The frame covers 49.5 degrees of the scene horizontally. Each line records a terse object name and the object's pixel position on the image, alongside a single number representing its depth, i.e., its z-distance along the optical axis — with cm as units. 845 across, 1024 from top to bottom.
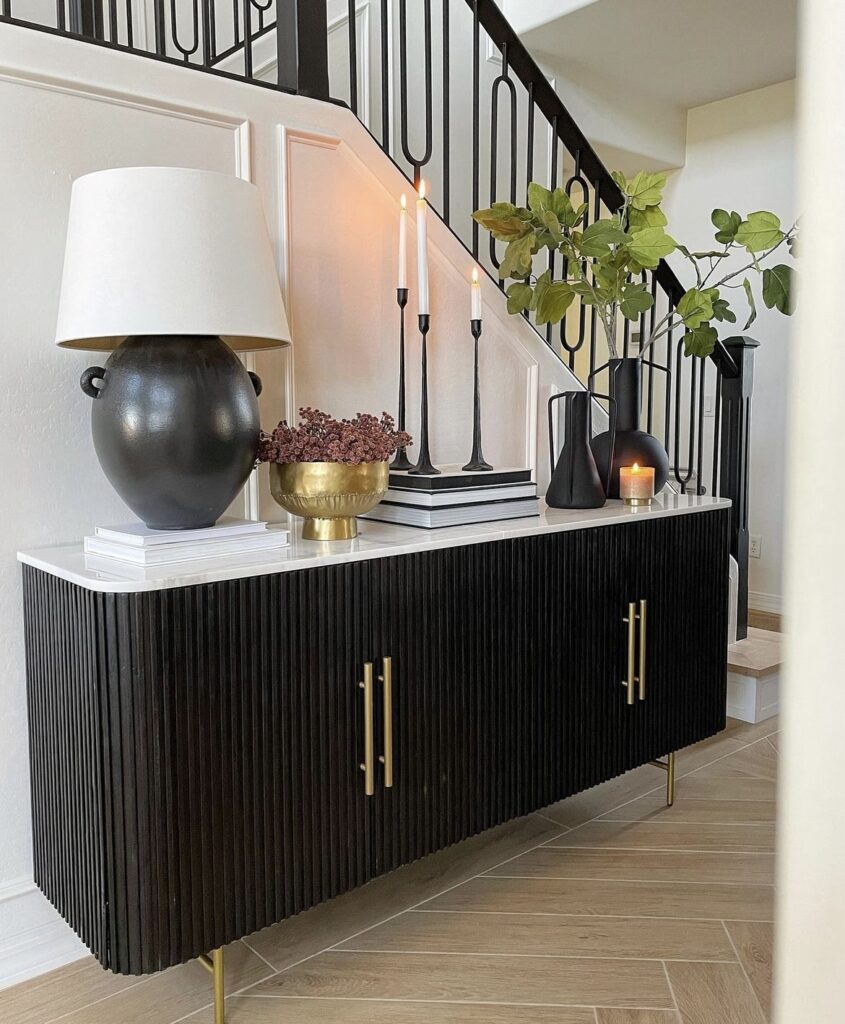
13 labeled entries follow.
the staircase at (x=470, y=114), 264
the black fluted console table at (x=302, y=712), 141
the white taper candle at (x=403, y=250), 208
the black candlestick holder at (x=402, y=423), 209
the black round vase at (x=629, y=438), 248
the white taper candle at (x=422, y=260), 198
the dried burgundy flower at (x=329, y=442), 166
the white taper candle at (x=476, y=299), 205
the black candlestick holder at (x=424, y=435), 196
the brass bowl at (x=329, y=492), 167
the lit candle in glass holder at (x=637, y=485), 236
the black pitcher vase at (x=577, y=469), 228
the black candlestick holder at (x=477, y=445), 203
